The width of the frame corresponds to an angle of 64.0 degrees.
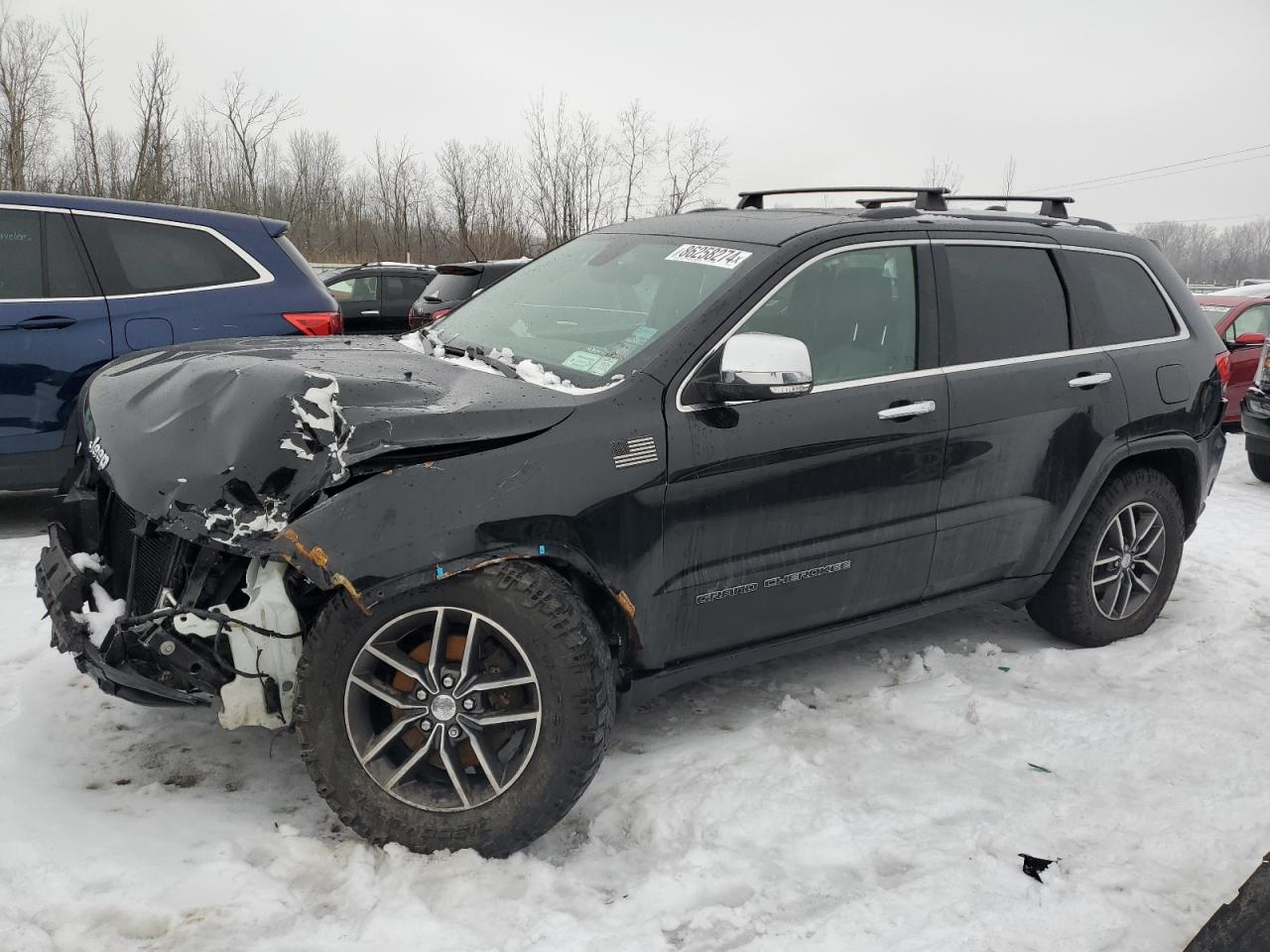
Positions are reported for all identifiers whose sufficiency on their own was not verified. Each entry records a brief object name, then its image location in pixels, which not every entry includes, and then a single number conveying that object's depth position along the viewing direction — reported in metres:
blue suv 5.31
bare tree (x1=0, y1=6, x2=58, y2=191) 28.25
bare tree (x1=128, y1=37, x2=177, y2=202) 28.38
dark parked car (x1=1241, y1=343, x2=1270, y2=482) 8.66
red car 11.09
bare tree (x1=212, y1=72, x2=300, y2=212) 35.56
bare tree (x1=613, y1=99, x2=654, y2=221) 32.41
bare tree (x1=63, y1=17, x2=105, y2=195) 31.03
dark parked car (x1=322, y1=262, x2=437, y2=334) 15.04
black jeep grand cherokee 2.68
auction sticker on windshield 3.51
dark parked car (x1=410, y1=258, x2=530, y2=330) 10.98
